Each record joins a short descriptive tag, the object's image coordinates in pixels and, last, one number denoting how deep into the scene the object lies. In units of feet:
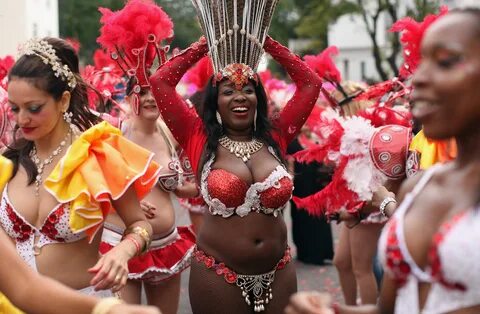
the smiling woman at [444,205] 7.08
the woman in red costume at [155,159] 18.66
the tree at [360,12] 75.72
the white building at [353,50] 176.65
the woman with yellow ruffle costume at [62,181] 12.35
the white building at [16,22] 67.97
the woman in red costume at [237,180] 14.94
